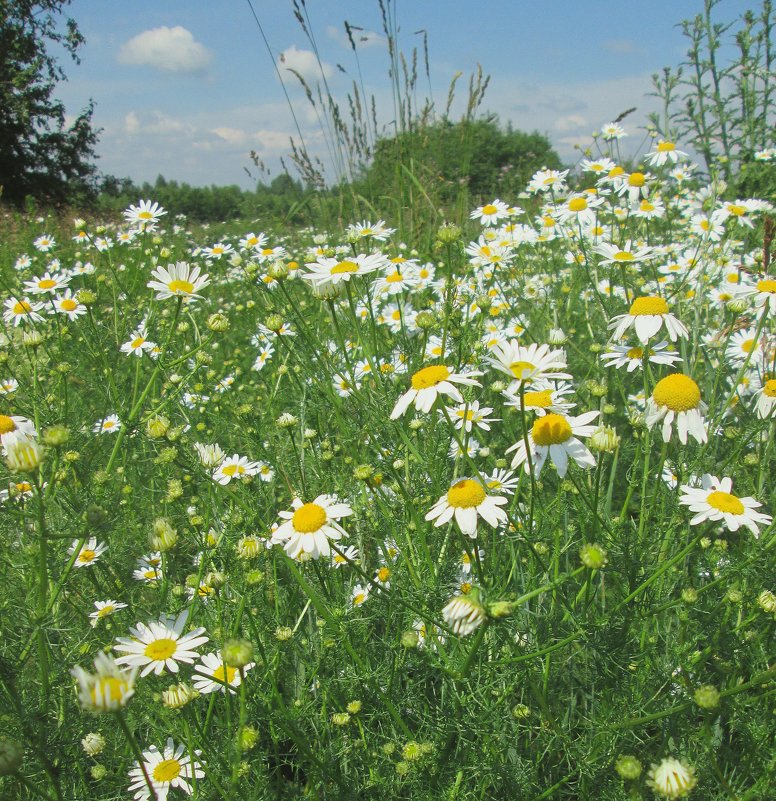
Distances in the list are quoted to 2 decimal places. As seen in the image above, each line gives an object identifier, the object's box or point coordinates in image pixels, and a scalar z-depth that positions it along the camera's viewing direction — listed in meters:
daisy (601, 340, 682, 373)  0.36
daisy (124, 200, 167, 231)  0.76
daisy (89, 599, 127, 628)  0.37
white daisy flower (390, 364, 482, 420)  0.33
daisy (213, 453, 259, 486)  0.44
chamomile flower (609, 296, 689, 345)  0.36
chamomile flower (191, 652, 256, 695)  0.33
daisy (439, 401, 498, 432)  0.39
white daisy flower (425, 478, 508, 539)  0.31
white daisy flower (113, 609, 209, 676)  0.31
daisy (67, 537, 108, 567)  0.40
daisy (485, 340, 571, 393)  0.30
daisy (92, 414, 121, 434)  0.58
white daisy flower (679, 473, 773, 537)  0.32
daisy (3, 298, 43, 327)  0.57
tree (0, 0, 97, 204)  12.42
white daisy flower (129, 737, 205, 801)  0.33
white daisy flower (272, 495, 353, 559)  0.32
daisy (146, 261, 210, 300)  0.43
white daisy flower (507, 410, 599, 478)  0.33
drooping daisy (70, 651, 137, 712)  0.24
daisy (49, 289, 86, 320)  0.61
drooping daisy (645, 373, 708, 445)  0.33
